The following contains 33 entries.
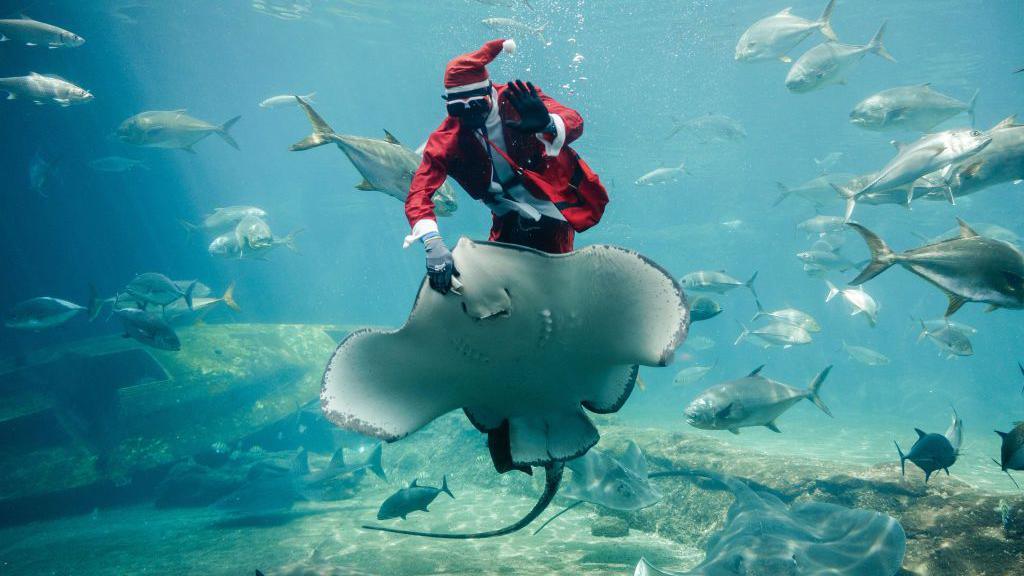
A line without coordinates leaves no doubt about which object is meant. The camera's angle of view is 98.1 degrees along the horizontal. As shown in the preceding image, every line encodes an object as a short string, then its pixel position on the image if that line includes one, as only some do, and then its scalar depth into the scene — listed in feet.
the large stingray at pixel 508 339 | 6.53
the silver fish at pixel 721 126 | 39.19
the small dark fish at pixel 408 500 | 19.21
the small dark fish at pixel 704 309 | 21.48
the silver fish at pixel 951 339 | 23.79
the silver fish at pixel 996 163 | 14.20
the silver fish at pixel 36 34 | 25.31
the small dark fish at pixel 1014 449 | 12.41
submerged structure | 31.96
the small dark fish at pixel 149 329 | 25.91
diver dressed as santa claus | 7.97
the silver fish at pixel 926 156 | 14.37
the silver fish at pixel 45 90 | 25.98
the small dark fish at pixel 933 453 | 14.58
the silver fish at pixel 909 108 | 20.44
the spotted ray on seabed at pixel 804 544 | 11.46
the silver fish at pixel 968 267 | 10.73
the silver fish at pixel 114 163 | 45.37
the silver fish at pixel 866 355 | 38.14
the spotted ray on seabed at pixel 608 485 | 18.17
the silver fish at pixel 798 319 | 30.25
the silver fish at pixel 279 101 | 37.57
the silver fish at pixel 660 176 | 39.93
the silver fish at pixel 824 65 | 22.54
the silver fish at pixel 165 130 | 31.27
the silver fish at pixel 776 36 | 24.76
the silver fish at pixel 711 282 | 26.55
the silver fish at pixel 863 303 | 28.07
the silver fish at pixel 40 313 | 28.86
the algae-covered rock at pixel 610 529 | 21.70
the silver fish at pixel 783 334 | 28.84
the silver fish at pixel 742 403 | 16.92
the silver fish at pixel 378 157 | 13.91
